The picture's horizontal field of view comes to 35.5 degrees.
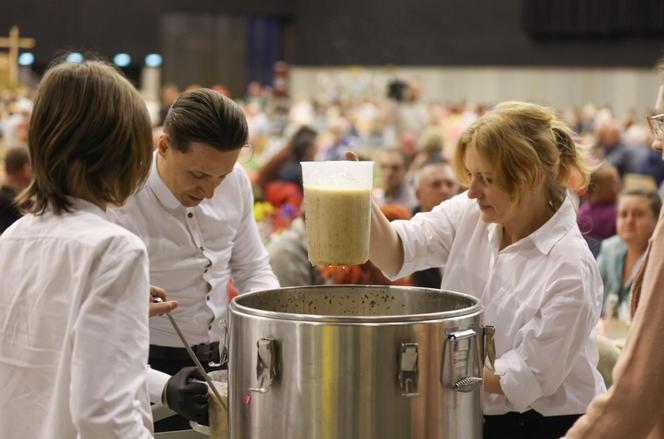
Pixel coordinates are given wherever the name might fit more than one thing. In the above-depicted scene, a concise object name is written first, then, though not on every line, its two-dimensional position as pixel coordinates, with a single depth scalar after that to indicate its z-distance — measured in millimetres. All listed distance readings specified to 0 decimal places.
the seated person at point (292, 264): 4414
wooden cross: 15240
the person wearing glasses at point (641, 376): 1477
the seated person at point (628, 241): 5230
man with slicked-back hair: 2400
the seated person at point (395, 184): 7500
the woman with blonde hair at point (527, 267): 2270
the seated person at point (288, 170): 6629
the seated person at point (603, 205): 6652
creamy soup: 2047
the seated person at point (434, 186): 5582
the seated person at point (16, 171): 6504
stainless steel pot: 1853
